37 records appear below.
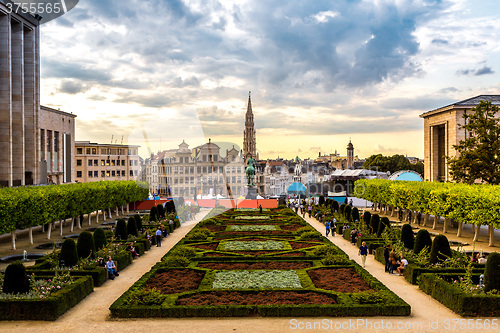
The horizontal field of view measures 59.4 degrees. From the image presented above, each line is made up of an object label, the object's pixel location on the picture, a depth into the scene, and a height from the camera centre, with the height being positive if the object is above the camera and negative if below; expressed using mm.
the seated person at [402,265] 24609 -5446
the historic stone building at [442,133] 77938 +6890
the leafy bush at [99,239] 28234 -4218
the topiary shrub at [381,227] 35250 -4628
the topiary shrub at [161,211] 47944 -4231
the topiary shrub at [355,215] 45125 -4641
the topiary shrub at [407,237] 30281 -4686
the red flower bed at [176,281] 20438 -5401
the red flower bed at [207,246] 31438 -5437
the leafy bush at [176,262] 24895 -5134
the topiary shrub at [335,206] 56500 -4605
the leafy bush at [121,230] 33906 -4384
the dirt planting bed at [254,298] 18281 -5433
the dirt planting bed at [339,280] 20469 -5494
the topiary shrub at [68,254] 23962 -4368
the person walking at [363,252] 26562 -5024
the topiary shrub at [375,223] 37031 -4512
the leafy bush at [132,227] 35781 -4396
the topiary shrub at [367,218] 40469 -4447
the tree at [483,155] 48500 +1461
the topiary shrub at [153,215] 45438 -4369
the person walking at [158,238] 34916 -5215
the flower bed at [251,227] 41406 -5430
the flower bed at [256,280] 20828 -5435
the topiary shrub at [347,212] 46469 -4571
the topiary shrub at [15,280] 18391 -4456
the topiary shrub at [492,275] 18656 -4573
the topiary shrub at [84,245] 25766 -4199
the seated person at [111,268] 24000 -5201
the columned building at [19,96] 55312 +10605
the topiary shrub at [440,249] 24516 -4493
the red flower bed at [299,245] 31391 -5437
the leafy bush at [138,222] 38059 -4274
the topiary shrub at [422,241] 27203 -4493
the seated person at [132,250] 29819 -5199
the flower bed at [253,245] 30859 -5408
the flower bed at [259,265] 25000 -5440
